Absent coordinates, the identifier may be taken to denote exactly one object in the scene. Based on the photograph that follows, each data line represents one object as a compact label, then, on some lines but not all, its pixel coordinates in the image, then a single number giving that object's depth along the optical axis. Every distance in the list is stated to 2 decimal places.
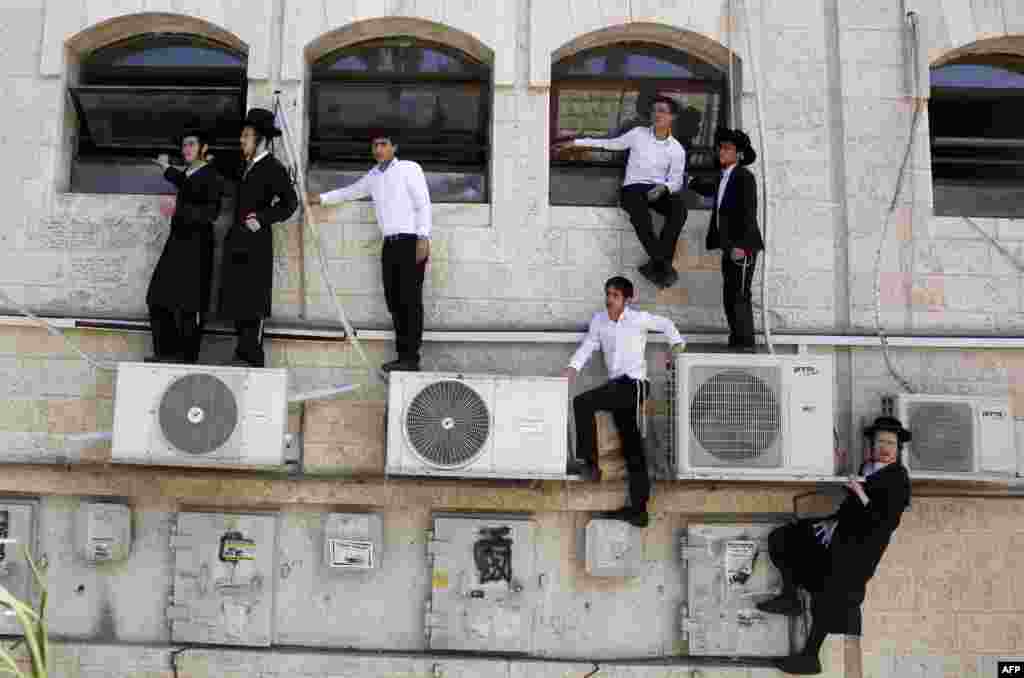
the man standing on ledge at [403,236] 7.72
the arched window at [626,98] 8.59
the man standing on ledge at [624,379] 7.53
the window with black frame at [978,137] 8.61
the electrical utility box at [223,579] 7.64
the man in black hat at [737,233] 7.76
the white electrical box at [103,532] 7.58
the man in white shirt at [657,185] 7.94
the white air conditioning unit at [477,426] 7.24
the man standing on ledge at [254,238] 7.71
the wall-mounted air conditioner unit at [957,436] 7.62
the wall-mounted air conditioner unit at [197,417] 7.19
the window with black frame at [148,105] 8.39
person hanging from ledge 7.14
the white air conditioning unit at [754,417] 7.36
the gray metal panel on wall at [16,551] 7.72
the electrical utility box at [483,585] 7.66
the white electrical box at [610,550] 7.60
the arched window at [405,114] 8.59
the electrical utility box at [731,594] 7.67
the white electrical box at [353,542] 7.63
